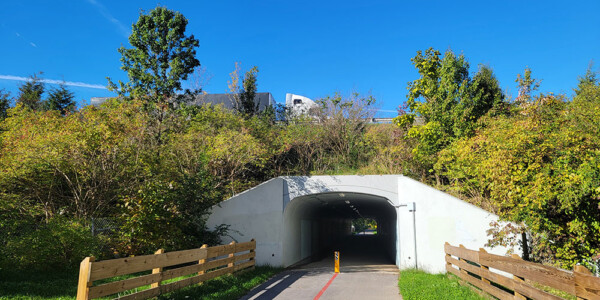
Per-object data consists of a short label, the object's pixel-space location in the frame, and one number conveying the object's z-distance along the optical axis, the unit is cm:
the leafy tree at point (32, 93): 2895
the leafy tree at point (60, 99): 3131
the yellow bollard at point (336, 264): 1487
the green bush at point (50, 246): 920
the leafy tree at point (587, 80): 1831
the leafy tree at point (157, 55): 2170
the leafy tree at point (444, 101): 1881
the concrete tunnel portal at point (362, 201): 1400
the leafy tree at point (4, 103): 2294
